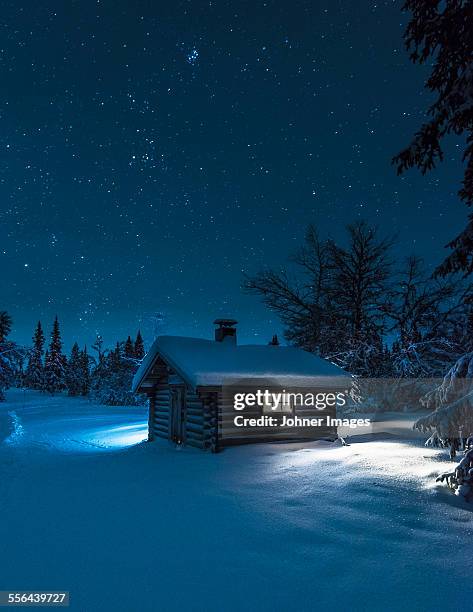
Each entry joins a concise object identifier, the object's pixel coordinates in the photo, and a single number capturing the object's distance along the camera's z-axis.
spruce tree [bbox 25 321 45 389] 77.44
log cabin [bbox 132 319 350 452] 12.74
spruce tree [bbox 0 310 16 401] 39.06
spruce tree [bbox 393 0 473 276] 6.47
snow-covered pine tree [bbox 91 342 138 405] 44.31
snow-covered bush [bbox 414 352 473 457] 6.33
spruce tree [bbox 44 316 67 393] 77.50
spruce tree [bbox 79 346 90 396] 70.94
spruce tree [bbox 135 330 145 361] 79.36
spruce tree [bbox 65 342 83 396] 71.52
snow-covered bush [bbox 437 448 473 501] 6.68
